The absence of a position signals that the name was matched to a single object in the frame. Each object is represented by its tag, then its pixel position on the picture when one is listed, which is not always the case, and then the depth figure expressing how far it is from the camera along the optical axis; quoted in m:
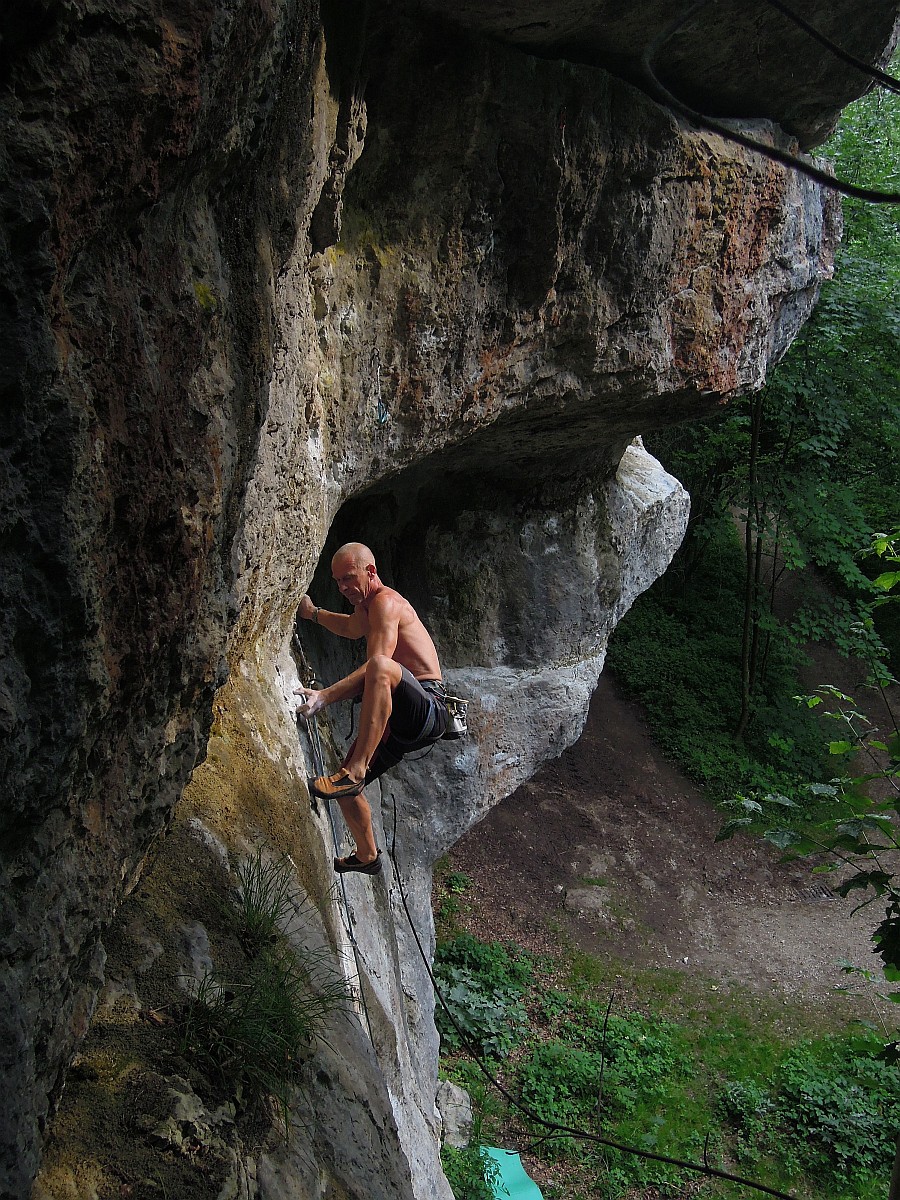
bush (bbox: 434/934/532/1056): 8.23
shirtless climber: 4.29
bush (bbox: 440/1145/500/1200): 6.48
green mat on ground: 6.68
